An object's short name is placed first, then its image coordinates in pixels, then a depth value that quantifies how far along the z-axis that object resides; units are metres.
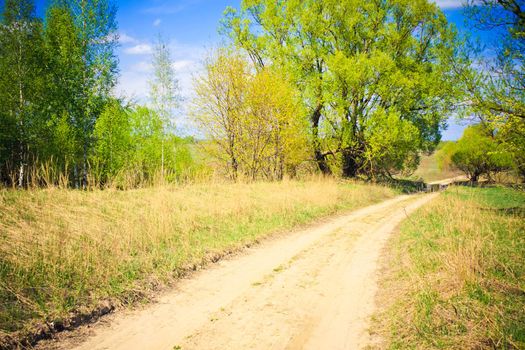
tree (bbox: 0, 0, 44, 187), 15.26
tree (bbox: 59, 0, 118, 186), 17.81
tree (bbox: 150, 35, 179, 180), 25.00
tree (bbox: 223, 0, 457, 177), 20.48
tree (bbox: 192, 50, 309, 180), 16.00
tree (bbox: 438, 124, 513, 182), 40.29
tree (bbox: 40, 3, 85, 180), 16.94
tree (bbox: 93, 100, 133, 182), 19.14
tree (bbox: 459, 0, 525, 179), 9.30
